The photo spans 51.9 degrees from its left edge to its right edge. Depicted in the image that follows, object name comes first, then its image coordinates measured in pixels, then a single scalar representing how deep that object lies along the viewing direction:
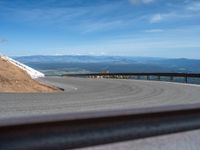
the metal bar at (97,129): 1.73
